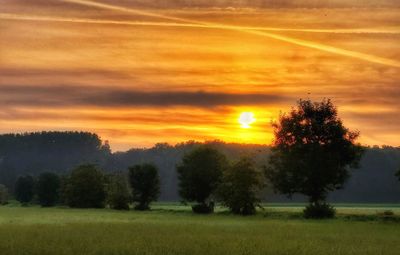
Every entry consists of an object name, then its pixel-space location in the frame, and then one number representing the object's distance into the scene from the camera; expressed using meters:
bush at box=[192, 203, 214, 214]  107.79
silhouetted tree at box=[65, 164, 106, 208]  141.50
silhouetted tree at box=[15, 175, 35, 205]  189.25
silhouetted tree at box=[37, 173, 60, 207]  169.00
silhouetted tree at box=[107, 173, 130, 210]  126.44
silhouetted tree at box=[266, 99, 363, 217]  89.50
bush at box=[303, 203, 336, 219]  82.19
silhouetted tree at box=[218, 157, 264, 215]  94.44
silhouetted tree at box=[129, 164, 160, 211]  128.12
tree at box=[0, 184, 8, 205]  184.85
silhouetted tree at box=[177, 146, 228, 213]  111.62
